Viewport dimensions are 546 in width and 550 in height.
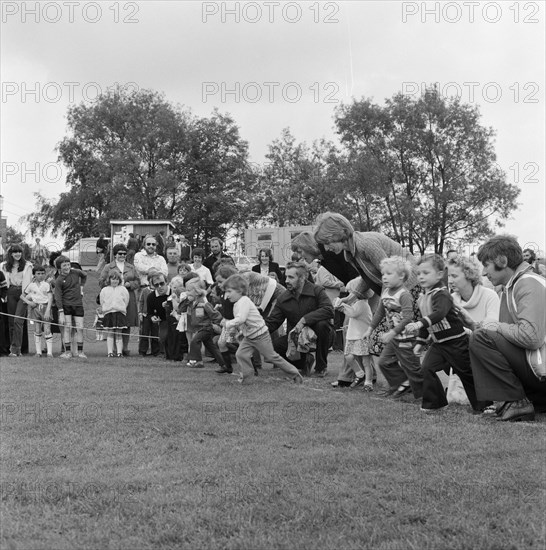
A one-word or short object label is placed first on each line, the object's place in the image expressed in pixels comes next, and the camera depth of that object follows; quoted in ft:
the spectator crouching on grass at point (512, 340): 20.92
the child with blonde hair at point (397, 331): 25.58
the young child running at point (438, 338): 23.06
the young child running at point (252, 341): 32.22
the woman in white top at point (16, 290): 48.26
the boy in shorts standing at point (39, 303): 47.04
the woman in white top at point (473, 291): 25.90
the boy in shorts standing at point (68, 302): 46.70
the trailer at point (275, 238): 125.79
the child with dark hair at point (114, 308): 48.01
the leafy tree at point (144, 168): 178.09
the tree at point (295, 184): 151.43
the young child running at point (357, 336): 30.42
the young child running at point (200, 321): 40.14
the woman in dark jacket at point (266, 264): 47.39
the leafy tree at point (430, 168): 142.20
